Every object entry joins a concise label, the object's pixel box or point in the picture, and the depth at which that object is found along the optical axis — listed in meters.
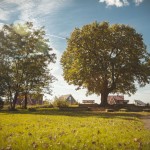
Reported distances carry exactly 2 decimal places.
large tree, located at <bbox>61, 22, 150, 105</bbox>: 30.47
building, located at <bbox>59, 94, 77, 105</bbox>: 73.60
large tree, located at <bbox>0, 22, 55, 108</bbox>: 25.37
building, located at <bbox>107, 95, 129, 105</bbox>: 69.10
